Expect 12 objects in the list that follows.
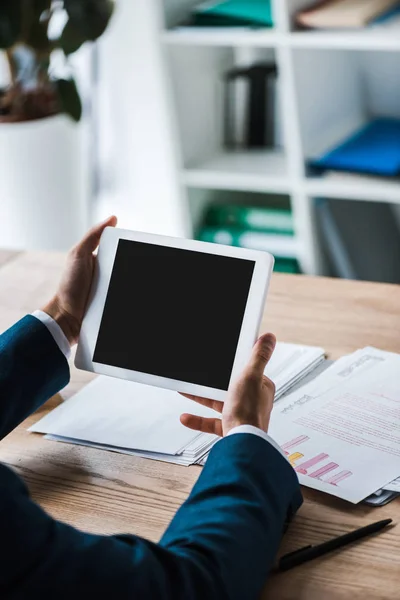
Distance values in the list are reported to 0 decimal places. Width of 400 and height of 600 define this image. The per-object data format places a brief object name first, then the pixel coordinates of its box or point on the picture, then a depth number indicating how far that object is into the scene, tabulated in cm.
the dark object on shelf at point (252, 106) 278
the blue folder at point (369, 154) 248
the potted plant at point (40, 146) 259
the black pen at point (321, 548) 94
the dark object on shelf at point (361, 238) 271
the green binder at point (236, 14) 253
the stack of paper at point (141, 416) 117
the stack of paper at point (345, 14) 234
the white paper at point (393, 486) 105
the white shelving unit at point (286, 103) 246
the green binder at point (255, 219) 277
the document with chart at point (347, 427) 108
